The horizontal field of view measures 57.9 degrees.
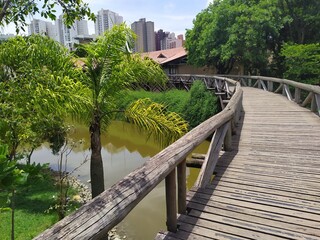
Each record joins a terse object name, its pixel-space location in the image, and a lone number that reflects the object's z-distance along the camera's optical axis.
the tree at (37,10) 2.47
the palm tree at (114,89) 5.59
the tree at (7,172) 1.76
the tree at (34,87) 2.85
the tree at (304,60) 15.57
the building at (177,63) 30.39
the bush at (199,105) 15.24
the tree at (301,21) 18.81
